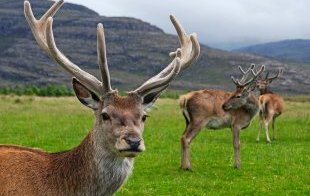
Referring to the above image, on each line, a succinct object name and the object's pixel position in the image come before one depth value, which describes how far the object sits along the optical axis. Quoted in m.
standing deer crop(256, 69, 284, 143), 22.31
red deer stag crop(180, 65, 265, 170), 14.12
